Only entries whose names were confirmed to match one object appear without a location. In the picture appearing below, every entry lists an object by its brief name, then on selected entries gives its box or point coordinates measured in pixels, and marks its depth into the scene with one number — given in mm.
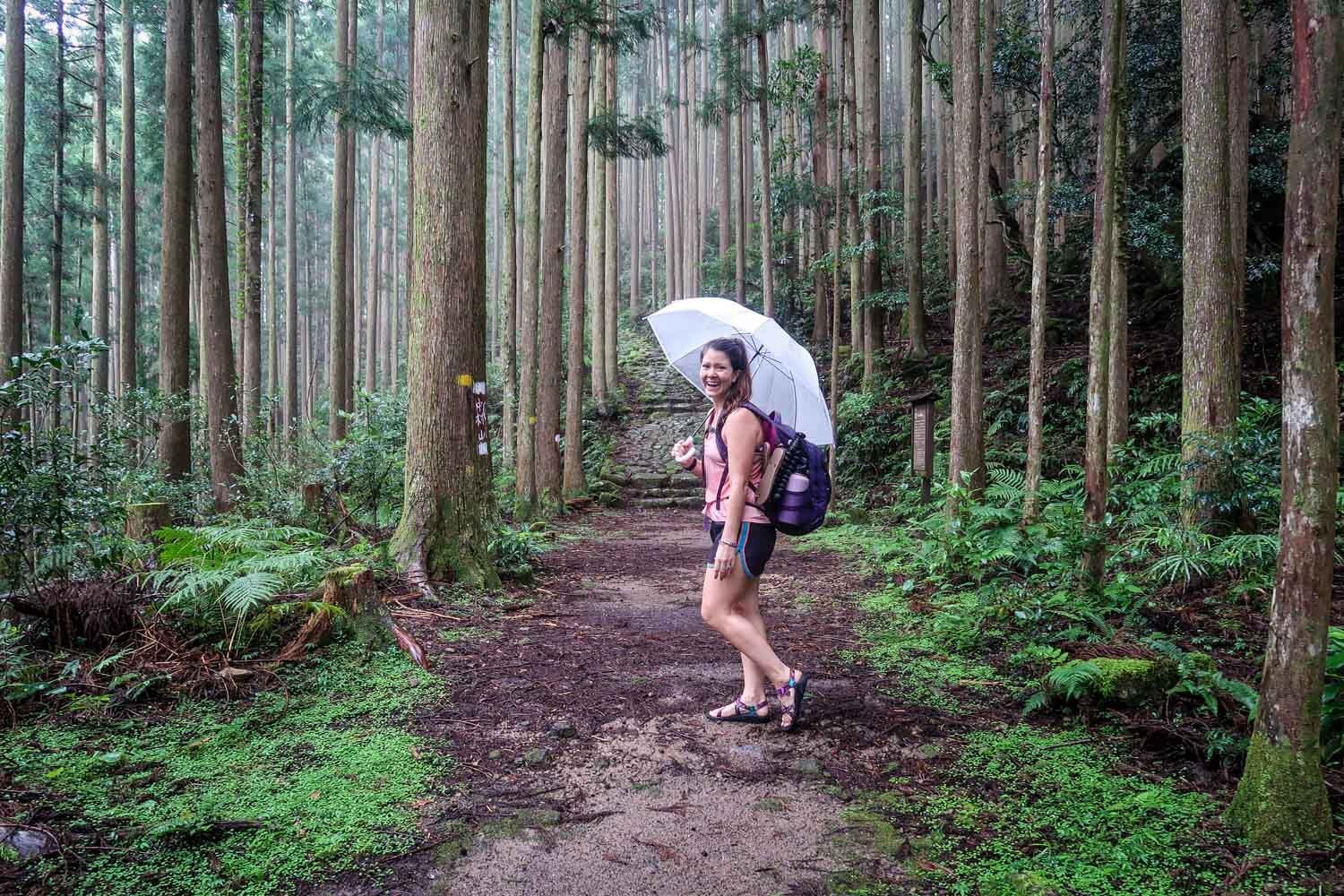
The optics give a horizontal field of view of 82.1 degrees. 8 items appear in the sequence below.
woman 3320
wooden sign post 9742
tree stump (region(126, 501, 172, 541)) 5531
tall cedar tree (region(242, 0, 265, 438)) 10875
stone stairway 14805
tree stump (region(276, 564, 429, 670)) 4352
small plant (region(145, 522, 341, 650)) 4023
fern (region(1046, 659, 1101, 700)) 3477
